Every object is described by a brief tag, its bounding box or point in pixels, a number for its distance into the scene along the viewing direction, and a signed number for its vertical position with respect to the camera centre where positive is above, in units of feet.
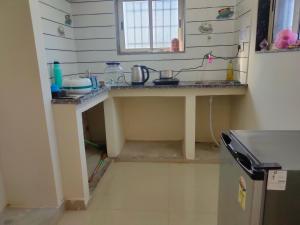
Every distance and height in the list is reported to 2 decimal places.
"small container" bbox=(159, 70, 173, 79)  9.06 -0.46
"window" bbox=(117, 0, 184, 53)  9.55 +1.52
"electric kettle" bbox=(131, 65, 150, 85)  8.84 -0.46
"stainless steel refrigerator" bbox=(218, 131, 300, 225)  2.44 -1.32
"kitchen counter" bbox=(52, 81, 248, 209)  5.77 -1.65
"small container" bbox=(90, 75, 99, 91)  7.32 -0.64
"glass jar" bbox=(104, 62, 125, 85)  9.91 -0.41
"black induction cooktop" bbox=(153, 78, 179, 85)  8.66 -0.73
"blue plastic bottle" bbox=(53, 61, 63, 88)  6.66 -0.29
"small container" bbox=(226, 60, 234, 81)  9.31 -0.45
